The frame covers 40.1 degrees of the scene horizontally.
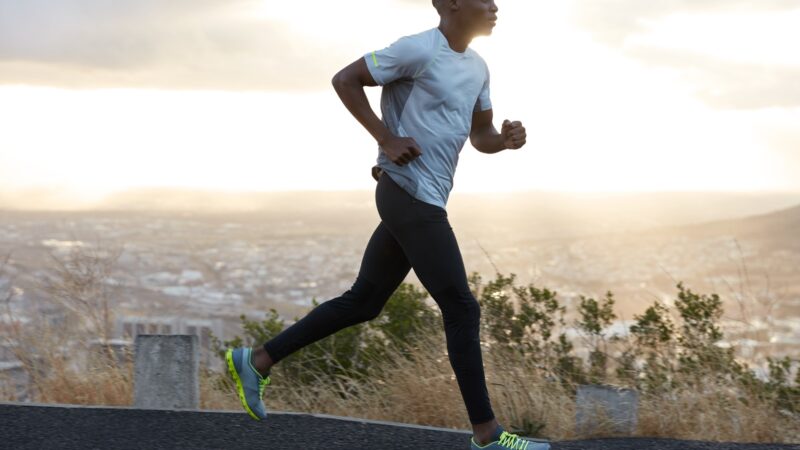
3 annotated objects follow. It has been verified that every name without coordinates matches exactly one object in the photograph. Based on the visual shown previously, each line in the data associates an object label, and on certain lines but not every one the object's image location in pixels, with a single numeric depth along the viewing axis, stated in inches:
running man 170.9
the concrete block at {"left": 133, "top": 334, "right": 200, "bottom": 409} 213.8
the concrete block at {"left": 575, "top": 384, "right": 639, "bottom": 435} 206.7
